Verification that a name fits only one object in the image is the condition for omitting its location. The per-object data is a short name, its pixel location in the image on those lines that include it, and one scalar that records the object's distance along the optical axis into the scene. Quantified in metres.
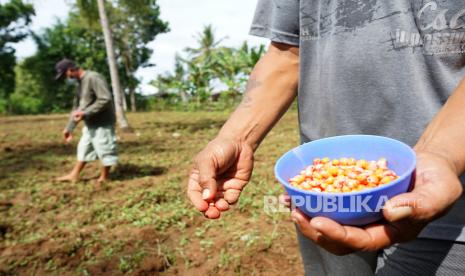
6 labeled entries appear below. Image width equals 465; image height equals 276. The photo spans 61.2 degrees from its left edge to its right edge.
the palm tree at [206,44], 32.09
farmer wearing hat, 5.22
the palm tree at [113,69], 10.36
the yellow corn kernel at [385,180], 1.03
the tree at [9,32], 26.37
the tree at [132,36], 25.84
